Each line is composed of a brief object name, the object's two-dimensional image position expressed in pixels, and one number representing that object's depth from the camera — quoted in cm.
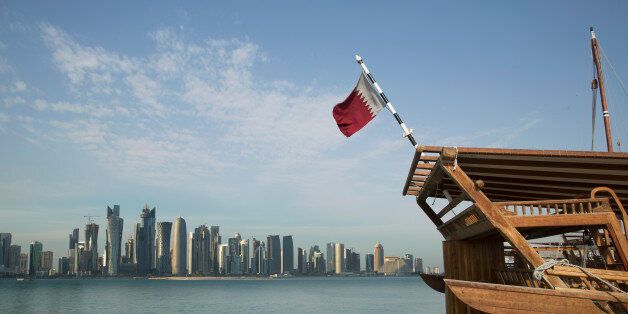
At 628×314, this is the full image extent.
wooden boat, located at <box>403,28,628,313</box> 980
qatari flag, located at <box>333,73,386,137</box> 1481
